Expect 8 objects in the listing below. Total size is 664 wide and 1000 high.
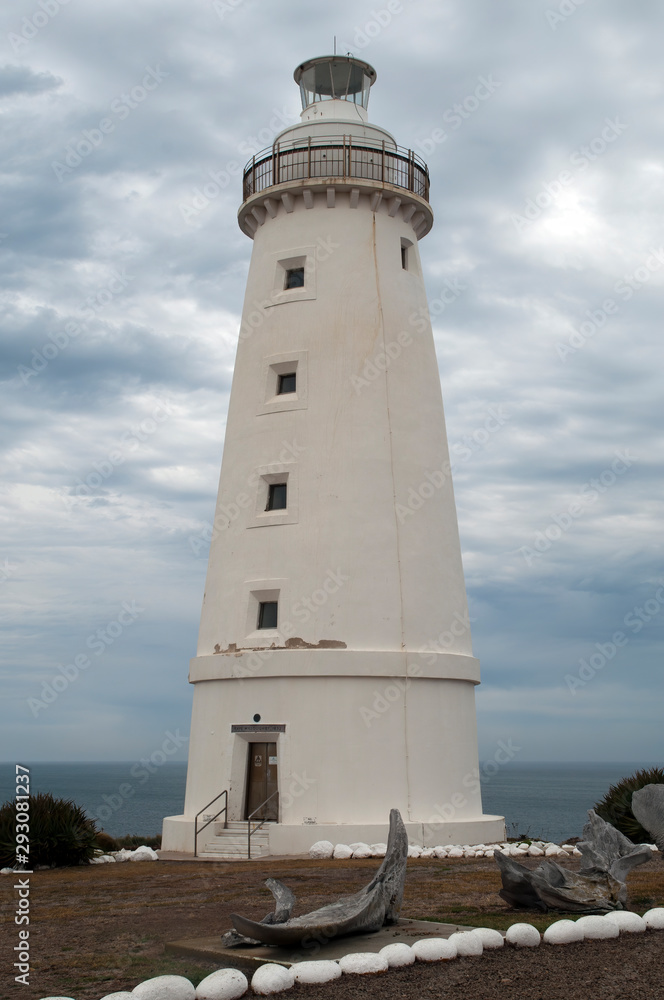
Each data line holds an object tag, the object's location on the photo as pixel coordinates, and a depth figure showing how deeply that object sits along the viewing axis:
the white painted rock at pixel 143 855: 20.55
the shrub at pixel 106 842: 22.28
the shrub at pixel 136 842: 24.70
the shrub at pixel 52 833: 18.61
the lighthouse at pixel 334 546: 21.19
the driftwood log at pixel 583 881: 10.27
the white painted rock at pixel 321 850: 19.50
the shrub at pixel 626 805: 19.16
